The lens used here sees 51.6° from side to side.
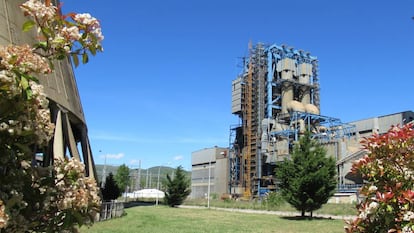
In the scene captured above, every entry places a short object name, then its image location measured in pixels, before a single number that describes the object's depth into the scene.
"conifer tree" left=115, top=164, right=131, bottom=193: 80.12
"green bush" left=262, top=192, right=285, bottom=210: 40.72
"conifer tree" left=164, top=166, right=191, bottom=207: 48.91
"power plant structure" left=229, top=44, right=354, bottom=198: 58.22
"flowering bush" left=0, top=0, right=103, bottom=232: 2.58
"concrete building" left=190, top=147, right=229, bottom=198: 71.11
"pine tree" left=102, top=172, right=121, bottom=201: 38.66
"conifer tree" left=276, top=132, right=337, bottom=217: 26.91
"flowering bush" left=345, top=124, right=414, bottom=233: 4.60
